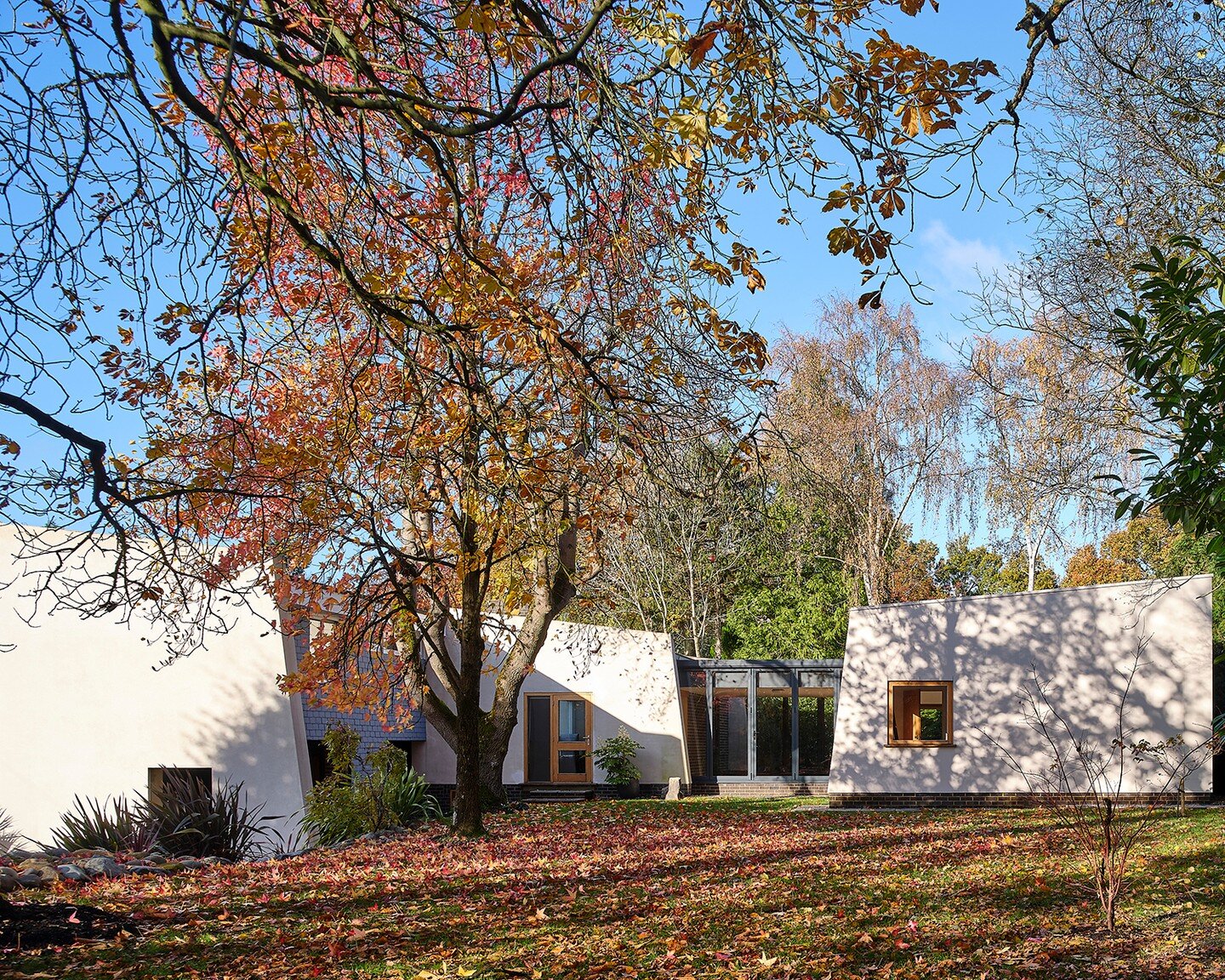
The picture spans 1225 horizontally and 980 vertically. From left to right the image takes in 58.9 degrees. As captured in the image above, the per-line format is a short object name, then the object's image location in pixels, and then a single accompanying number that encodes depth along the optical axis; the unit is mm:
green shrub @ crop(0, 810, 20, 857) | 12116
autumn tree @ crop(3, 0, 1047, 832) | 4027
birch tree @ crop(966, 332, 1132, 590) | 20797
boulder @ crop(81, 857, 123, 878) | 8719
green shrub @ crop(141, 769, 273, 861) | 10758
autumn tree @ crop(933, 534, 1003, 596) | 32938
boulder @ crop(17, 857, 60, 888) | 8041
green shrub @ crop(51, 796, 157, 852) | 10523
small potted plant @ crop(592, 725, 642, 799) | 21859
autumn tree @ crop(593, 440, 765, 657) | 26391
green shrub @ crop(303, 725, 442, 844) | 12922
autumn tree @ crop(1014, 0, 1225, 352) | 10359
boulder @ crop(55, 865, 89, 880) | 8360
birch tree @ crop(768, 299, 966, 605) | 26016
